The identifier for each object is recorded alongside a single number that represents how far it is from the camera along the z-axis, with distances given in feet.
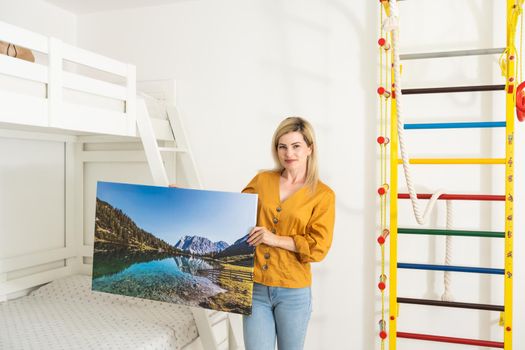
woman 6.06
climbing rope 4.77
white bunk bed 6.26
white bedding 6.83
